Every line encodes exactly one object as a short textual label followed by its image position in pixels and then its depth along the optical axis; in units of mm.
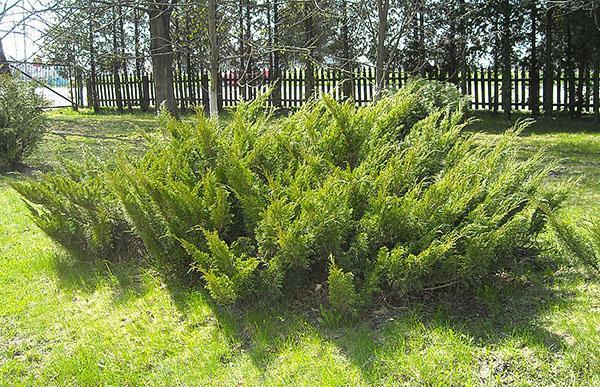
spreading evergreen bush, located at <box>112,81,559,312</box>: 3502
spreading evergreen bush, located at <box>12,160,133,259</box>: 4691
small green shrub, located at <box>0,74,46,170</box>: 8742
